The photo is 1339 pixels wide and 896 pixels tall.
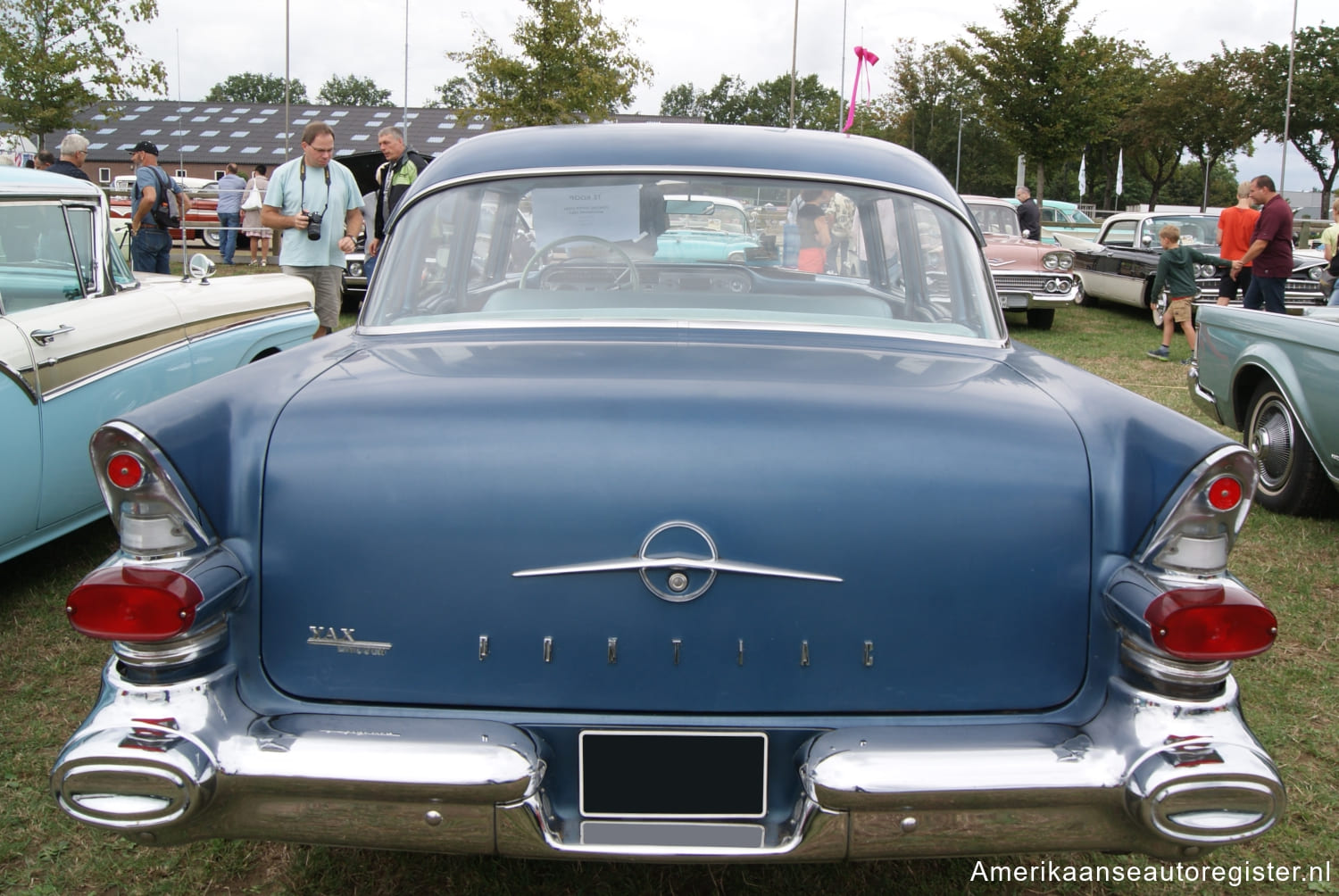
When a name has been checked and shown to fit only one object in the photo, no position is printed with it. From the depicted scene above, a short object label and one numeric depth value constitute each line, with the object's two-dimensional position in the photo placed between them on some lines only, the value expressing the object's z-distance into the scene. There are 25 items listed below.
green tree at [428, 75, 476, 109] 81.00
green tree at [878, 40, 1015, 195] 60.91
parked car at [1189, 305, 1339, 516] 4.90
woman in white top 16.80
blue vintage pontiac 1.82
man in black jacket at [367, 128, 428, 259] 8.70
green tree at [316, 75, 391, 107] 98.19
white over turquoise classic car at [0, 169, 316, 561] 3.74
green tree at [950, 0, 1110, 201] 27.78
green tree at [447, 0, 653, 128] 24.89
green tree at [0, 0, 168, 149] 21.61
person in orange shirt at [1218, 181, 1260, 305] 11.75
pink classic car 12.79
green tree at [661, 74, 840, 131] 101.00
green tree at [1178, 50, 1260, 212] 40.94
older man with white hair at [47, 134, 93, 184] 9.87
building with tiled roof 50.47
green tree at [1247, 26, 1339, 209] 39.06
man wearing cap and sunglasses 10.25
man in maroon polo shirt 10.20
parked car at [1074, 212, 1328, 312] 12.50
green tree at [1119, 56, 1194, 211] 44.09
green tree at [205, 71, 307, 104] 96.00
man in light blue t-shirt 7.04
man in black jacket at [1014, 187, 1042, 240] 14.70
